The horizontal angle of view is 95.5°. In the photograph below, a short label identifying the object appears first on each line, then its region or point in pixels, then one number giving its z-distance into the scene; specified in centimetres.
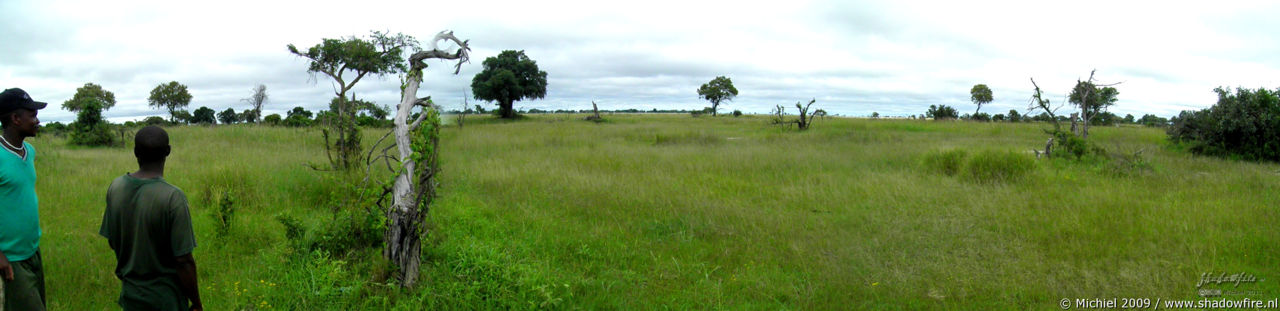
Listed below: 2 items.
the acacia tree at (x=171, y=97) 3253
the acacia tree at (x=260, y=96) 2422
